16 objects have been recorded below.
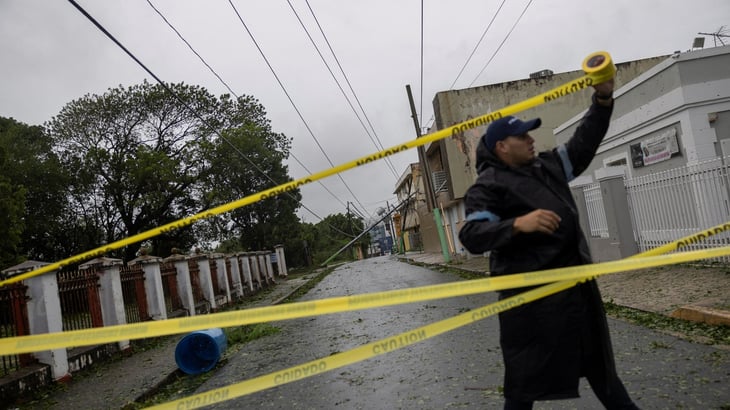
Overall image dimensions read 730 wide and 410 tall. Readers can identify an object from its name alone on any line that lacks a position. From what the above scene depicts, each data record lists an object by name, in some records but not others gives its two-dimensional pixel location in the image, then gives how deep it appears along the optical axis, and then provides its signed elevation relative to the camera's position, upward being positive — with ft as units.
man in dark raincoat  8.04 -0.64
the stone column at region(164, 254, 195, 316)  47.39 -1.76
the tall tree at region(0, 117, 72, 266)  90.33 +18.18
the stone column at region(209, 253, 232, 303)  62.64 -1.35
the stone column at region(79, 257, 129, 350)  32.86 -0.67
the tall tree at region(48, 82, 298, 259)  95.30 +20.38
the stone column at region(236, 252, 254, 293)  78.90 -1.82
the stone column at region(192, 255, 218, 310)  54.49 -1.68
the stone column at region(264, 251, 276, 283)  104.32 -2.07
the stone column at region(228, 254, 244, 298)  70.27 -2.20
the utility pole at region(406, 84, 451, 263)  74.59 +7.26
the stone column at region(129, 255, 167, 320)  40.29 -1.11
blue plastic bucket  23.99 -3.84
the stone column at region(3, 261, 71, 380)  24.38 -1.03
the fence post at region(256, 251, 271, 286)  97.09 -1.82
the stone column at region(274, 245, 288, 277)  129.80 -1.77
